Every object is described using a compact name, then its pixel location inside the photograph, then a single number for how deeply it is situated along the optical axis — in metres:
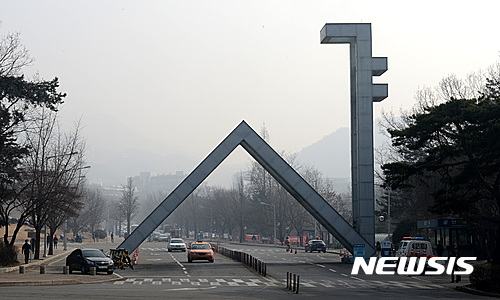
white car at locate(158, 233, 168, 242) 133.38
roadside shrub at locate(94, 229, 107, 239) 132.02
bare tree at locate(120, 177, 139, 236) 134.94
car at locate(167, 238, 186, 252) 78.55
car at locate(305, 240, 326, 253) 78.88
